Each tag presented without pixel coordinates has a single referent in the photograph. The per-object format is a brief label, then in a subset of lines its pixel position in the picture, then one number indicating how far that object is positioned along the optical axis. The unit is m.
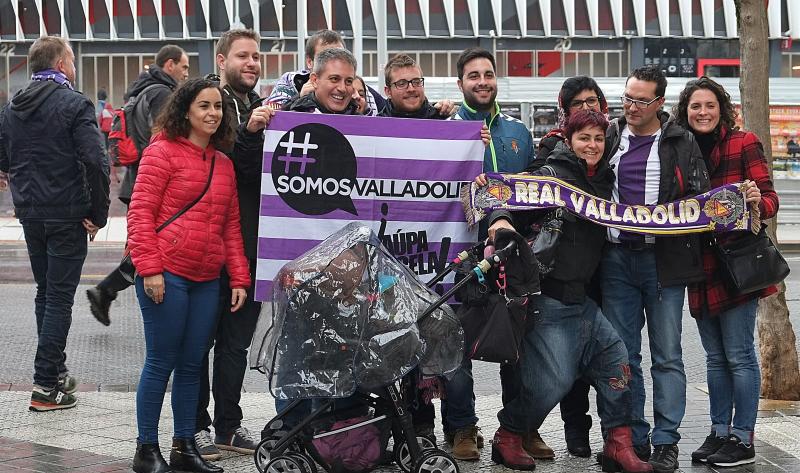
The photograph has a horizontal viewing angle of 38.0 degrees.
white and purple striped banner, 5.85
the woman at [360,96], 6.19
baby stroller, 5.21
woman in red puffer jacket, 5.51
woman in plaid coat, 5.97
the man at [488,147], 6.12
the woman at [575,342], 5.73
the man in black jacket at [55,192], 7.08
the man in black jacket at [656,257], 5.83
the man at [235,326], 6.14
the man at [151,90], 8.17
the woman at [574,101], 6.23
